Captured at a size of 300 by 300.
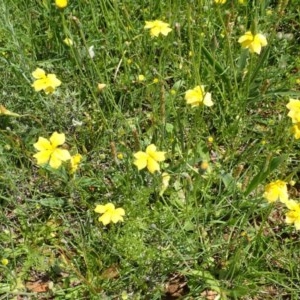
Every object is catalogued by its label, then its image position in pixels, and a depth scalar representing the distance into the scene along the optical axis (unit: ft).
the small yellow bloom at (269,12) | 2.59
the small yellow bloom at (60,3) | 1.95
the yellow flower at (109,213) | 1.79
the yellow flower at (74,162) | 1.98
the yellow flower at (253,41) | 1.93
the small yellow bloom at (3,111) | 1.84
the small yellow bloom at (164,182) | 1.86
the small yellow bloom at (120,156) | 2.09
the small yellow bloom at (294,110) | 1.70
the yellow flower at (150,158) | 1.72
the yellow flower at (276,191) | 1.64
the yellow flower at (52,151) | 1.74
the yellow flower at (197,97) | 1.84
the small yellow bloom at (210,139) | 2.20
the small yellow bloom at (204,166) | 1.52
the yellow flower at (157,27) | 2.06
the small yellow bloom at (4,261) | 1.87
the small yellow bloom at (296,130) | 1.69
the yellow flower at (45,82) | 1.93
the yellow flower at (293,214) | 1.70
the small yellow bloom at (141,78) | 2.28
